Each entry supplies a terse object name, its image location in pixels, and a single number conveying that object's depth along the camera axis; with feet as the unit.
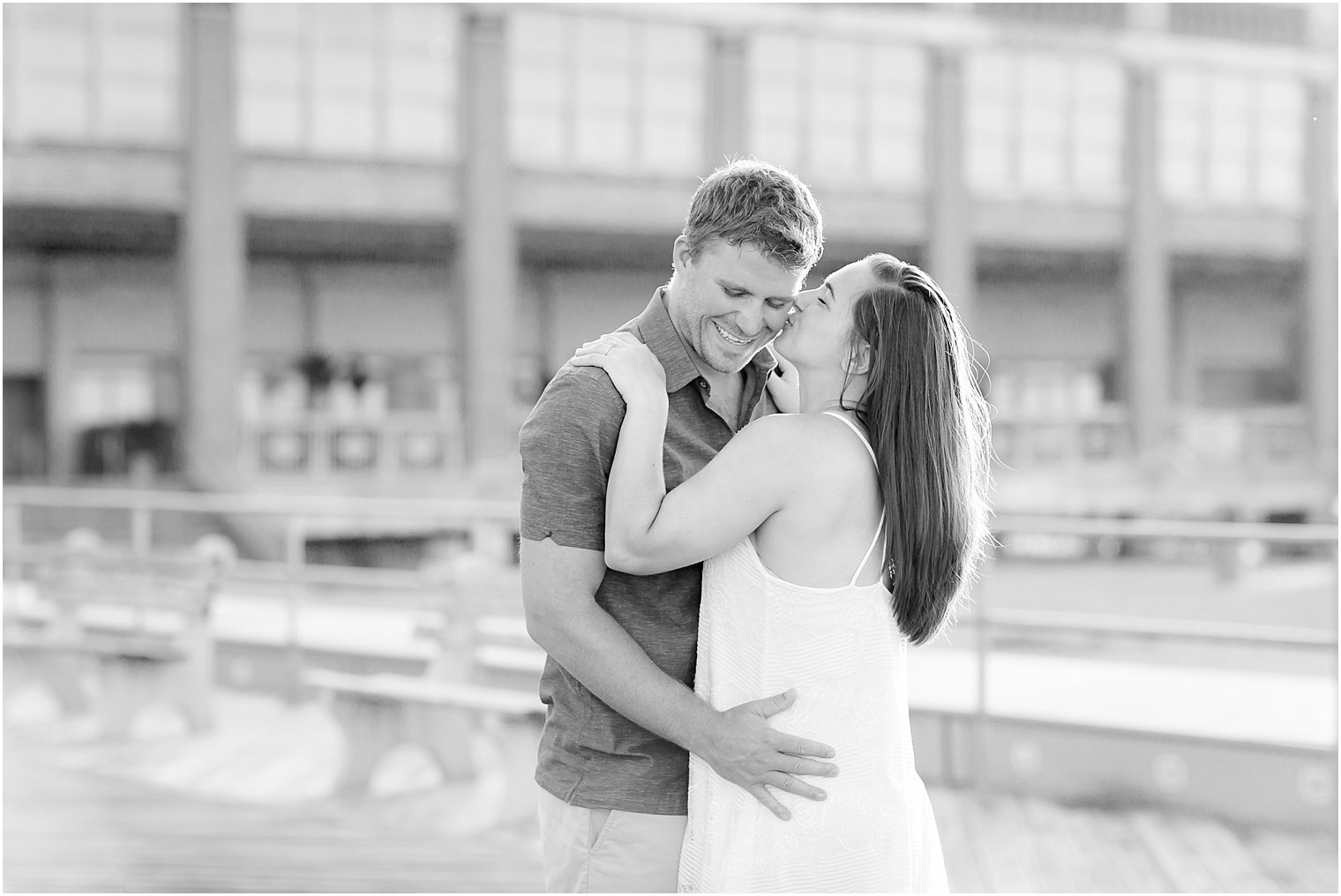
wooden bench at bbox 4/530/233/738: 21.65
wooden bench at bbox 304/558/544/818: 16.98
